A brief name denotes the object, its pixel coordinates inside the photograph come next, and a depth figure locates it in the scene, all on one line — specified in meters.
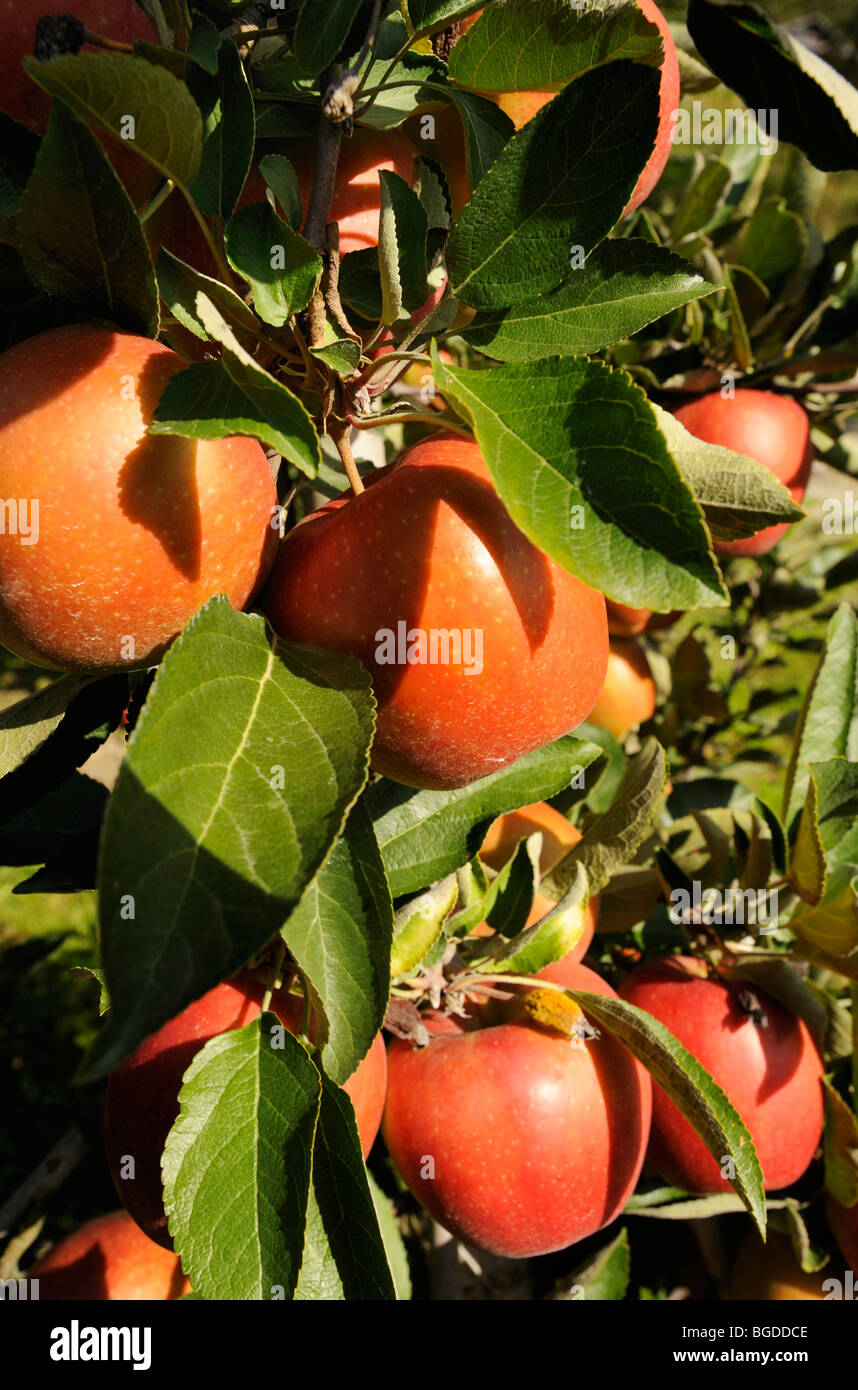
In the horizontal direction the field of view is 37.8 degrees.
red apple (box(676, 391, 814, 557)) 0.48
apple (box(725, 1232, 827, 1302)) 0.44
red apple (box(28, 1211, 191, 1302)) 0.42
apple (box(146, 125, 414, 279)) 0.27
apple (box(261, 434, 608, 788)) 0.24
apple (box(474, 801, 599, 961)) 0.42
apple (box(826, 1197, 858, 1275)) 0.41
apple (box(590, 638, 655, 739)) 0.61
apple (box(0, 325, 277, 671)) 0.23
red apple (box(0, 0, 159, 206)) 0.24
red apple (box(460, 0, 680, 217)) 0.29
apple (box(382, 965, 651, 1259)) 0.34
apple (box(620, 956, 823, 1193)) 0.39
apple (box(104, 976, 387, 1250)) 0.31
